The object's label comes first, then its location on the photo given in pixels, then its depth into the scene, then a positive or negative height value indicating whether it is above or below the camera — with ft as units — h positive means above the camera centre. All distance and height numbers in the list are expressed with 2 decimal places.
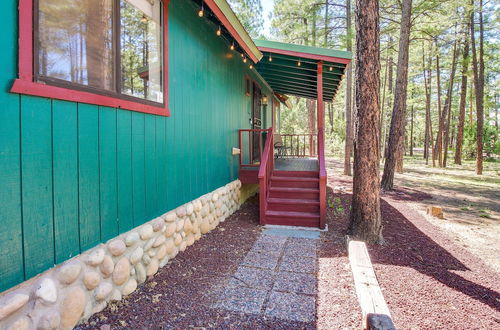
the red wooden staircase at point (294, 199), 16.89 -2.68
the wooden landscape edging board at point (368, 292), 5.75 -3.22
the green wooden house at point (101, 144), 5.56 +0.27
